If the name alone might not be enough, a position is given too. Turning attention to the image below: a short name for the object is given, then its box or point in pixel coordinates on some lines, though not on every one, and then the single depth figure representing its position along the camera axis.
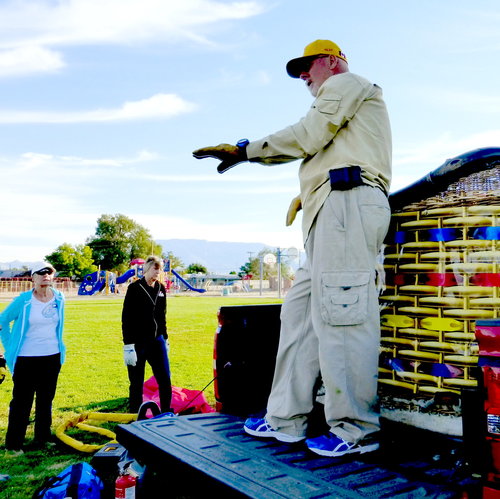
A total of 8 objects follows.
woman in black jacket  5.82
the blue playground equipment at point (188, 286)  62.58
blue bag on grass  2.96
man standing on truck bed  2.37
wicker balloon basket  2.16
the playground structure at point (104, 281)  52.59
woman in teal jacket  5.24
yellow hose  4.91
